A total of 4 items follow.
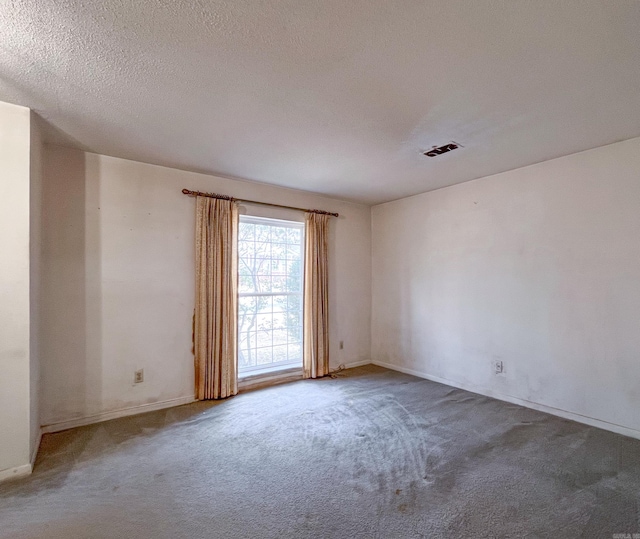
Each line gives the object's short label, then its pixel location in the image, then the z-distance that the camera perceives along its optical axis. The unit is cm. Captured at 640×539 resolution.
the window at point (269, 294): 388
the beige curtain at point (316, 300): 418
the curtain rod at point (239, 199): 340
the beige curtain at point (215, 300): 340
